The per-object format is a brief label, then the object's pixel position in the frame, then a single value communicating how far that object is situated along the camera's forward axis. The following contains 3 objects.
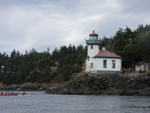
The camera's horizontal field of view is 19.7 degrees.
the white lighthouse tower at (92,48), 106.56
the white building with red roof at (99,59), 105.25
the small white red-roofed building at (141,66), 110.28
